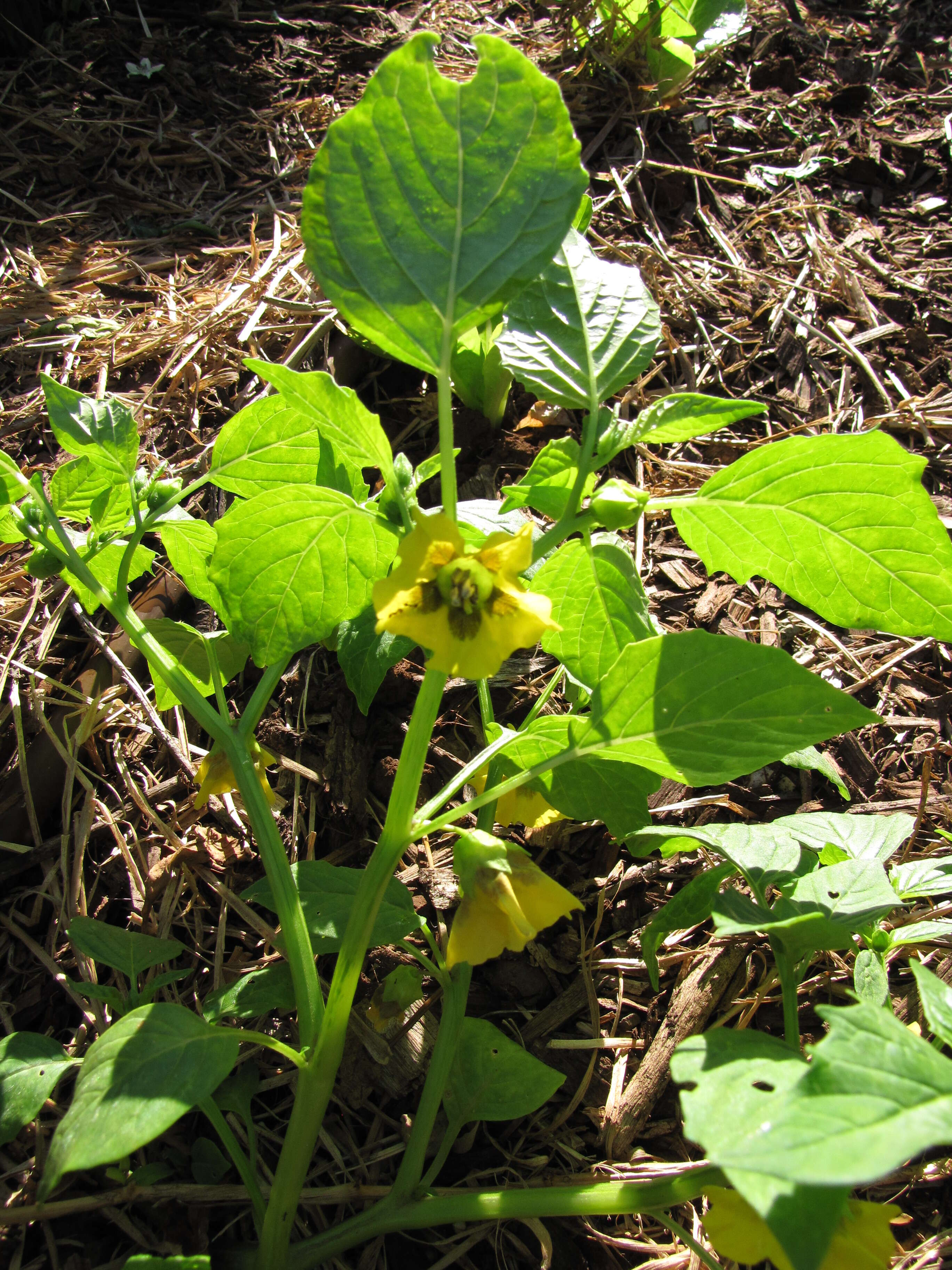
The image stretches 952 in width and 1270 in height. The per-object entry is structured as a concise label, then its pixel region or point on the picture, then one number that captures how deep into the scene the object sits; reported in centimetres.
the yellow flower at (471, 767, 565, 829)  27
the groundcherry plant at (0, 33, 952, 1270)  20
